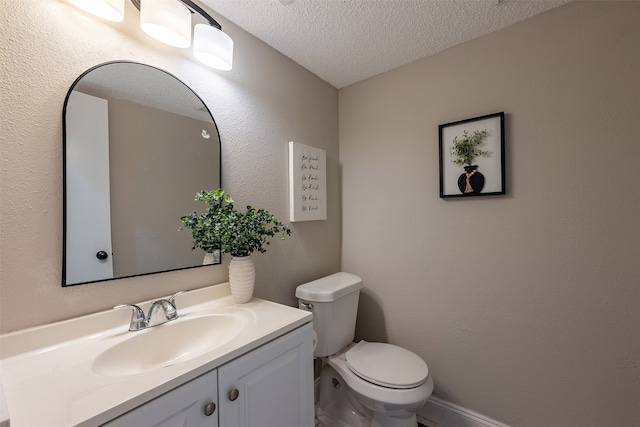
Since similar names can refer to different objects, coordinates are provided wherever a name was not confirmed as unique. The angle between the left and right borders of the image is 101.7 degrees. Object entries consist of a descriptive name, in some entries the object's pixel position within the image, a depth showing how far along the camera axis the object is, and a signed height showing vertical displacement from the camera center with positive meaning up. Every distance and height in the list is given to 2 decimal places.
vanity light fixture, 0.88 +0.71
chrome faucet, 0.92 -0.35
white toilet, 1.21 -0.78
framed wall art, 1.39 +0.32
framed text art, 1.60 +0.22
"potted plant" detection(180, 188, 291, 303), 1.09 -0.06
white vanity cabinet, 0.64 -0.52
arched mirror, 0.87 +0.20
